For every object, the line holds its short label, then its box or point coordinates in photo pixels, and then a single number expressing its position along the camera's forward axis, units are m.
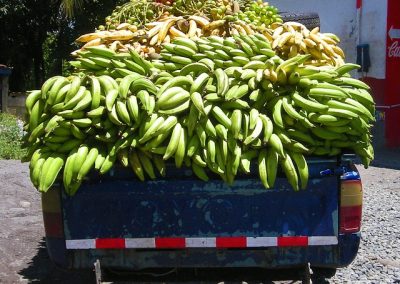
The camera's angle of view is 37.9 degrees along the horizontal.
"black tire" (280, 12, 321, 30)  8.90
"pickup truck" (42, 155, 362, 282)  3.57
